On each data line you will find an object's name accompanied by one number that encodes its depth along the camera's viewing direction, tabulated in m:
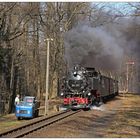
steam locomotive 33.09
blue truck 29.05
